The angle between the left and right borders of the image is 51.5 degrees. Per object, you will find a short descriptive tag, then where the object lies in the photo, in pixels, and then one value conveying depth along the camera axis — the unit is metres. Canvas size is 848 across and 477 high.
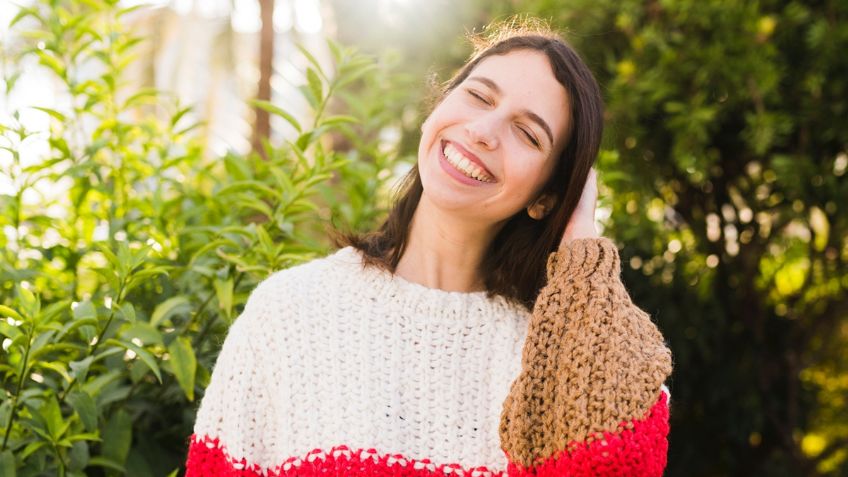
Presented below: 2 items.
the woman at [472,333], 1.68
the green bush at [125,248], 1.77
